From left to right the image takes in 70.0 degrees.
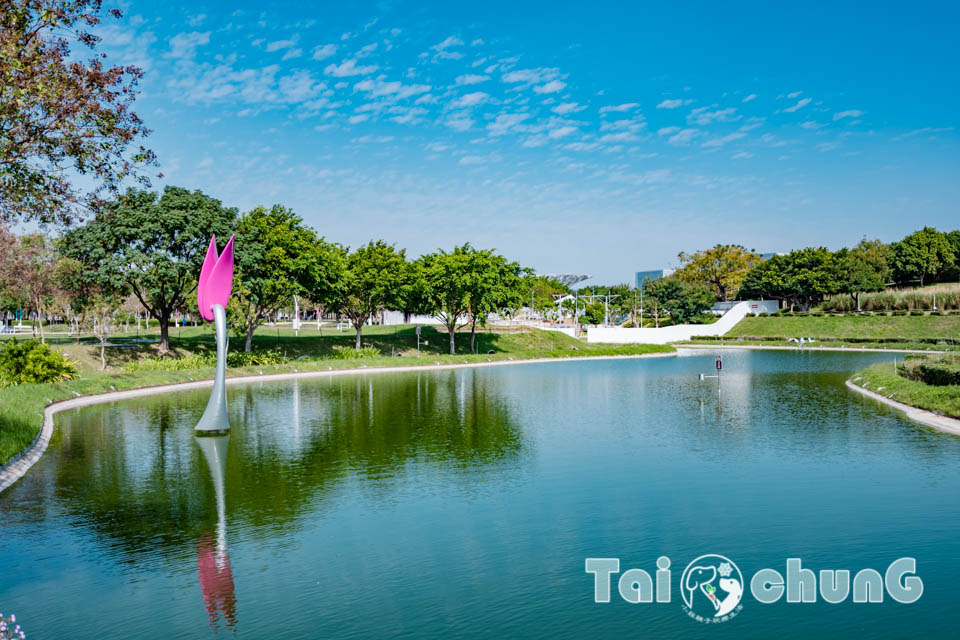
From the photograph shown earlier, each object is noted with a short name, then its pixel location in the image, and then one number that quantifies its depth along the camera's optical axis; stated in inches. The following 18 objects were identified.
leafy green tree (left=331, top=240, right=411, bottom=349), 2299.5
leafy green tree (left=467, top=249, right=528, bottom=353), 2402.8
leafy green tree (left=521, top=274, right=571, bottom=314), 4739.2
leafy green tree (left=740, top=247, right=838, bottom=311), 3703.5
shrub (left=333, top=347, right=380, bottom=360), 2162.0
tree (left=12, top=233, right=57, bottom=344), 1638.8
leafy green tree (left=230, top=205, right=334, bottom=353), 1850.4
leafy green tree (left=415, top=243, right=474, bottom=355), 2380.7
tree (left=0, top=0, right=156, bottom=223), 488.1
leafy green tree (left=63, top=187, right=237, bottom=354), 1715.1
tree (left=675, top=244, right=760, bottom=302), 4849.9
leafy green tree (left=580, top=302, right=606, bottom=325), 4270.7
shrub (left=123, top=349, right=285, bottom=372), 1656.0
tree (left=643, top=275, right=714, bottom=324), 3925.2
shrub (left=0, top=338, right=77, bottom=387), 1253.7
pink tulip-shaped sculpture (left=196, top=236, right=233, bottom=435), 869.2
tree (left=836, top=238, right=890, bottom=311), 3607.3
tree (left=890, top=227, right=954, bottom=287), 3858.3
